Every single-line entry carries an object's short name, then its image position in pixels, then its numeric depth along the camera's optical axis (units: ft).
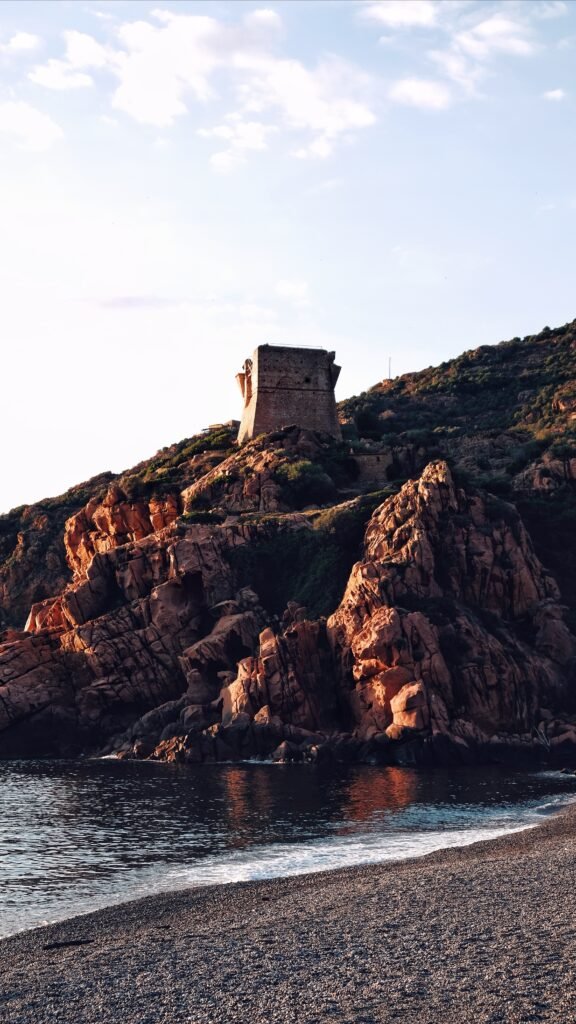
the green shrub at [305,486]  288.10
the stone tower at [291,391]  337.93
